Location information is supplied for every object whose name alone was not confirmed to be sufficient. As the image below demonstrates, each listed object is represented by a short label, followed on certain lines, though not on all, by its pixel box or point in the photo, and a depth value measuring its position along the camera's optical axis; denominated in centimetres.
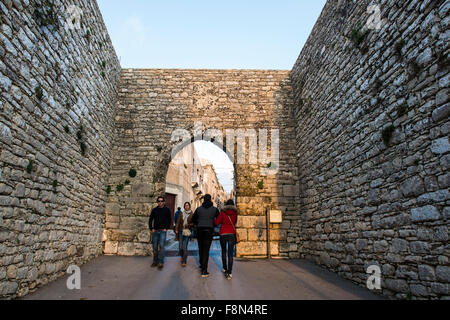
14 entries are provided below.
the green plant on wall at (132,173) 769
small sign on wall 736
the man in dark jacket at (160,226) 568
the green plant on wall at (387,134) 378
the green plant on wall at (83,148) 564
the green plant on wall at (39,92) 387
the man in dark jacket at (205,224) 511
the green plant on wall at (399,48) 368
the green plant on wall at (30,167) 369
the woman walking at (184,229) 595
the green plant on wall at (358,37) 458
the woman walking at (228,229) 491
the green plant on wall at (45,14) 384
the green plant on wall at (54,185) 445
